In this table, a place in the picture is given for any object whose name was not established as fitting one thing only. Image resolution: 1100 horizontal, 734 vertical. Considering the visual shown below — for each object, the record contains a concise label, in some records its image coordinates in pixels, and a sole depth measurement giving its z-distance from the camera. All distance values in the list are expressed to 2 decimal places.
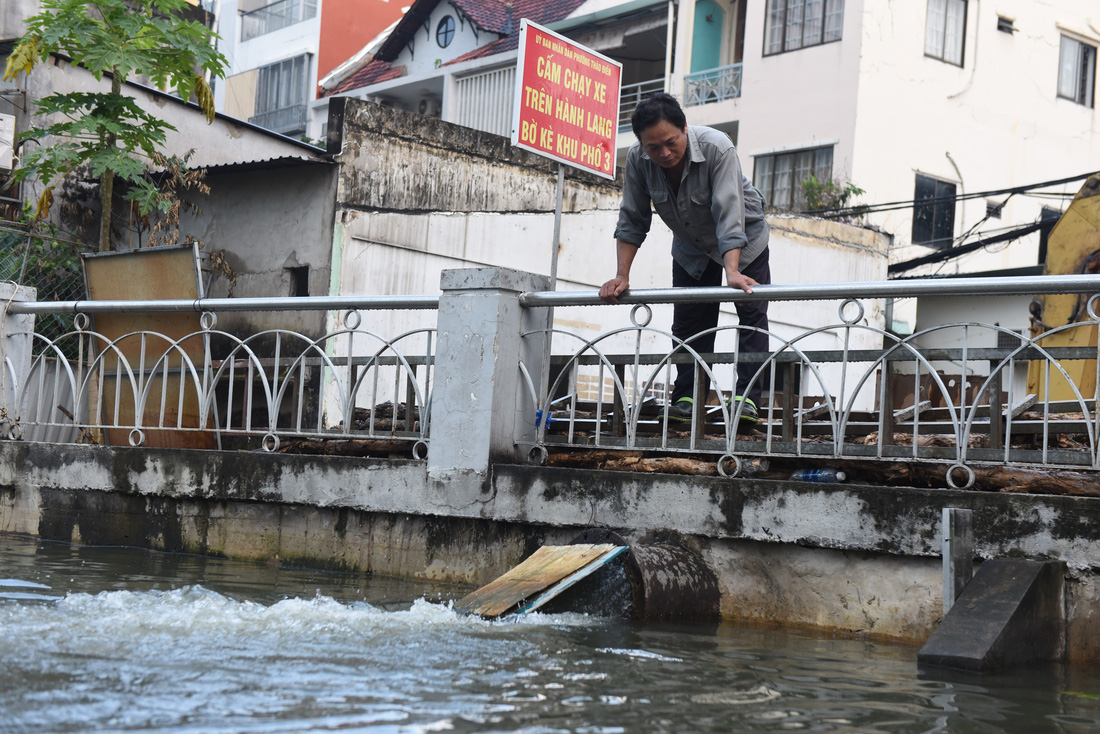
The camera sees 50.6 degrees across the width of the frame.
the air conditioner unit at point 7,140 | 11.94
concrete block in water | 3.89
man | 5.34
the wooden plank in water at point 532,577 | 4.60
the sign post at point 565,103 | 6.91
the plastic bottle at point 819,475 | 4.84
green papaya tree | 9.43
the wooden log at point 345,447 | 6.23
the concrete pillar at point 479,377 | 5.52
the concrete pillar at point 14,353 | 7.50
